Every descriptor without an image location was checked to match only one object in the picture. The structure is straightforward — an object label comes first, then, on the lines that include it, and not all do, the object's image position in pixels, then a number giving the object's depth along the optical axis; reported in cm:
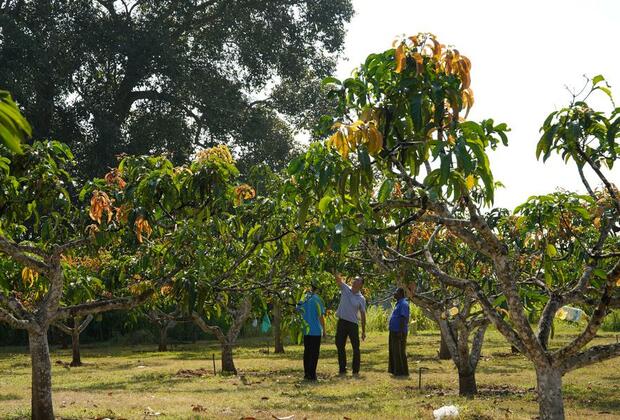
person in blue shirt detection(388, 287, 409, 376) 1441
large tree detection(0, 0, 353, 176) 2497
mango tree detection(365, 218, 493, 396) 1046
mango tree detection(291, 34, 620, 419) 454
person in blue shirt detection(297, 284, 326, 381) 1362
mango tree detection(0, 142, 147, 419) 720
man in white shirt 1414
